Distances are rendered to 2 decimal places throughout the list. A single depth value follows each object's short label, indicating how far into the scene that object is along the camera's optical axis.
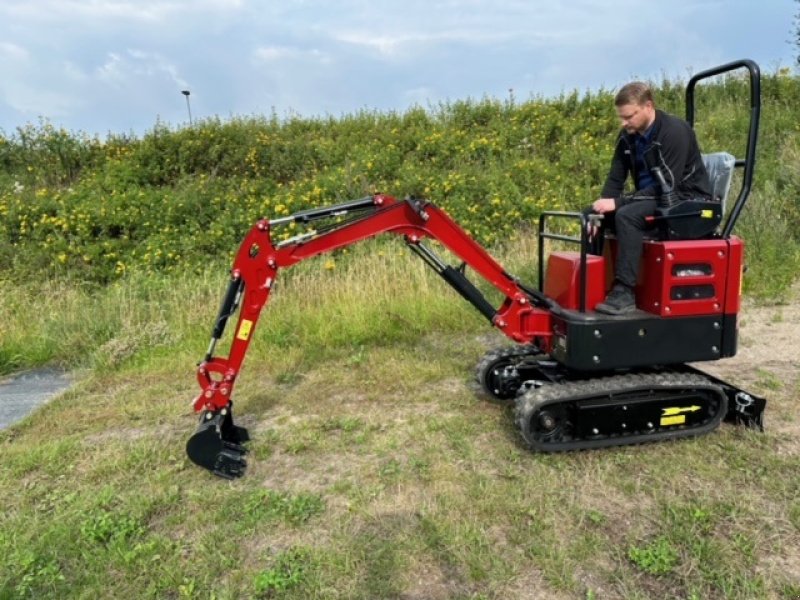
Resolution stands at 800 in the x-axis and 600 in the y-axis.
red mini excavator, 4.11
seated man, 4.13
